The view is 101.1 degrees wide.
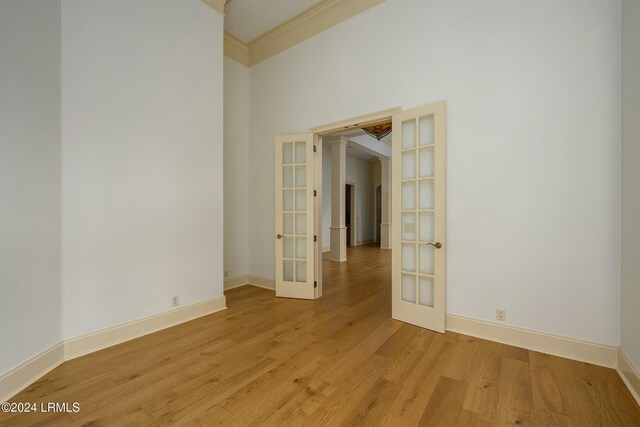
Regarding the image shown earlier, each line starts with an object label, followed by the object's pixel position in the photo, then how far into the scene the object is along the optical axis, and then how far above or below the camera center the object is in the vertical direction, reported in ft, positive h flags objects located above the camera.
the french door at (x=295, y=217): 12.99 -0.24
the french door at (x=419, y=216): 9.32 -0.16
